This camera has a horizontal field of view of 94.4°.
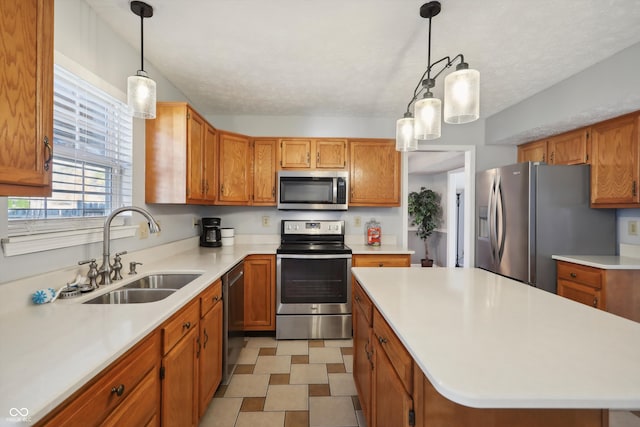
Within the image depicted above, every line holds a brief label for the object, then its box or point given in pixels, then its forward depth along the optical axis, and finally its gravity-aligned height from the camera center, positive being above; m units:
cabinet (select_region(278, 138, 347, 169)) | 3.34 +0.71
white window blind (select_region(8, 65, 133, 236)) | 1.43 +0.30
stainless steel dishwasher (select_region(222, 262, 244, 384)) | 2.15 -0.83
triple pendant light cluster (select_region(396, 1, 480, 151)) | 1.25 +0.52
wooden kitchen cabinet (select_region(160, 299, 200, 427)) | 1.25 -0.72
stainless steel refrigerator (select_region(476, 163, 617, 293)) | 2.75 -0.04
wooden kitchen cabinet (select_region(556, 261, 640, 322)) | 2.29 -0.58
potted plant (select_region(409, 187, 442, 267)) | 6.45 +0.11
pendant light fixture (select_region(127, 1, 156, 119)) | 1.49 +0.60
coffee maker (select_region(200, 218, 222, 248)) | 3.24 -0.20
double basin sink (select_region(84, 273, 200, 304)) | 1.55 -0.44
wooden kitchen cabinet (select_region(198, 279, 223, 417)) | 1.70 -0.81
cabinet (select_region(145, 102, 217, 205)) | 2.23 +0.46
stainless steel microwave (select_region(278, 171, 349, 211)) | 3.27 +0.28
